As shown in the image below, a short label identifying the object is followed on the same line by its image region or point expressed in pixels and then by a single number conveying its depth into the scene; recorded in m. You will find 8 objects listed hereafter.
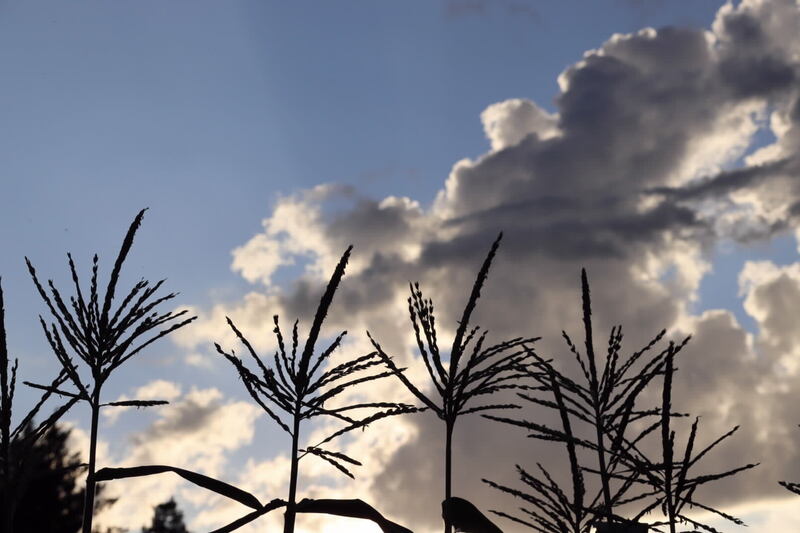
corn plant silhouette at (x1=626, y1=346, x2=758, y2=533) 3.58
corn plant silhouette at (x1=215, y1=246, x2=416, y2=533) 3.79
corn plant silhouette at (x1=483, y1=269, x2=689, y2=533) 3.92
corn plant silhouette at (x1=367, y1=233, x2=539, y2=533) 3.66
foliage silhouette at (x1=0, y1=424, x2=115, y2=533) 37.69
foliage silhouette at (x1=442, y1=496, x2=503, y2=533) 3.85
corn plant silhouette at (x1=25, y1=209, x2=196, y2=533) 4.30
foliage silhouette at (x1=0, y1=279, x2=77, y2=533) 3.94
